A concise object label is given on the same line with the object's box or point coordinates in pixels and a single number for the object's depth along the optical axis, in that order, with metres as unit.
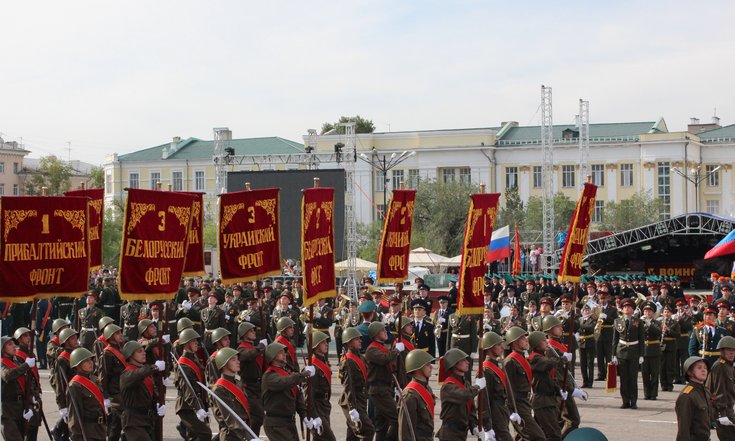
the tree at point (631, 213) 60.66
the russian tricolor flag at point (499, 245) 33.50
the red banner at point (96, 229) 16.38
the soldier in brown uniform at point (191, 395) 12.42
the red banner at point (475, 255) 12.89
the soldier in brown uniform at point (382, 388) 13.12
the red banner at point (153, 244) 11.93
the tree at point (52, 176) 83.09
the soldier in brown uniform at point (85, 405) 11.59
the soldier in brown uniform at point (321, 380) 12.94
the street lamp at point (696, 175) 62.47
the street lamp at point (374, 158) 64.80
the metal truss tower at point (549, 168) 41.97
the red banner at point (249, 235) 14.15
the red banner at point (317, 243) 13.05
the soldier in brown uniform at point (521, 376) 12.30
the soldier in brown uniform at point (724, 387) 11.38
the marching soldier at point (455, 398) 10.83
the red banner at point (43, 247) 12.66
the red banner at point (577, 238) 15.34
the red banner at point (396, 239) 15.54
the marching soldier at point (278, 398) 11.74
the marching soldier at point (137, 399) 11.73
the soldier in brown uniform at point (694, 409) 10.27
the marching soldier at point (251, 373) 13.09
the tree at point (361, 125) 84.88
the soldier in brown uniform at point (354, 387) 12.95
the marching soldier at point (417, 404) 10.70
